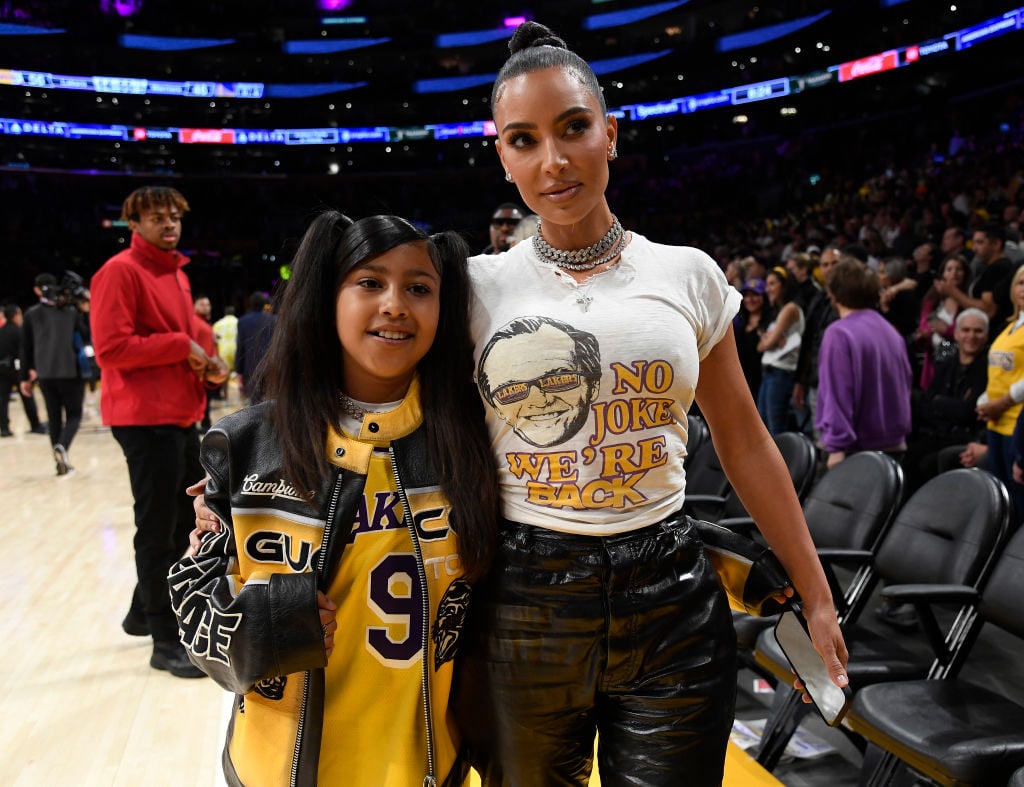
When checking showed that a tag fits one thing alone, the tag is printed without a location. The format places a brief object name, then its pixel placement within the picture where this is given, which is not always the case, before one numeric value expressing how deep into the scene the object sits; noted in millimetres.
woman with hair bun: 1176
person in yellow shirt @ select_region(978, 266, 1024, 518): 3596
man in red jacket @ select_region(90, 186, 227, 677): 2934
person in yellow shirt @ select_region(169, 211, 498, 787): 1216
